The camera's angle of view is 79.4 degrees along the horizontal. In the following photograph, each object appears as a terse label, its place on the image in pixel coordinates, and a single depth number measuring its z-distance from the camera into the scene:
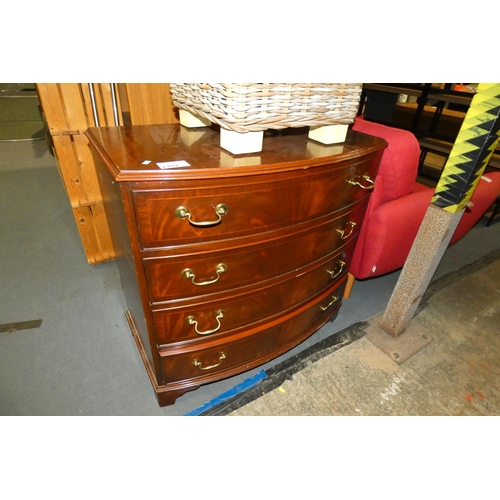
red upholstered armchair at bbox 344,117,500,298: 1.54
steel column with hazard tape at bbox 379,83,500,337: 1.12
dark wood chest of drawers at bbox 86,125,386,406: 0.87
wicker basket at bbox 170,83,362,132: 0.85
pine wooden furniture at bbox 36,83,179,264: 1.66
